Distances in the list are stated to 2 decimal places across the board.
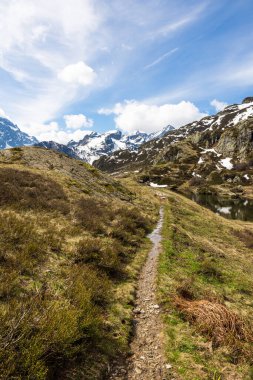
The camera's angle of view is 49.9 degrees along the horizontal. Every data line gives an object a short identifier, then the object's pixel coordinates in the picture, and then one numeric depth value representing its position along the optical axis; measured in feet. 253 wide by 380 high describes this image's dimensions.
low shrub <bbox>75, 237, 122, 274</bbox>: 52.70
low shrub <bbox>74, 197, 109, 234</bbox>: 76.74
